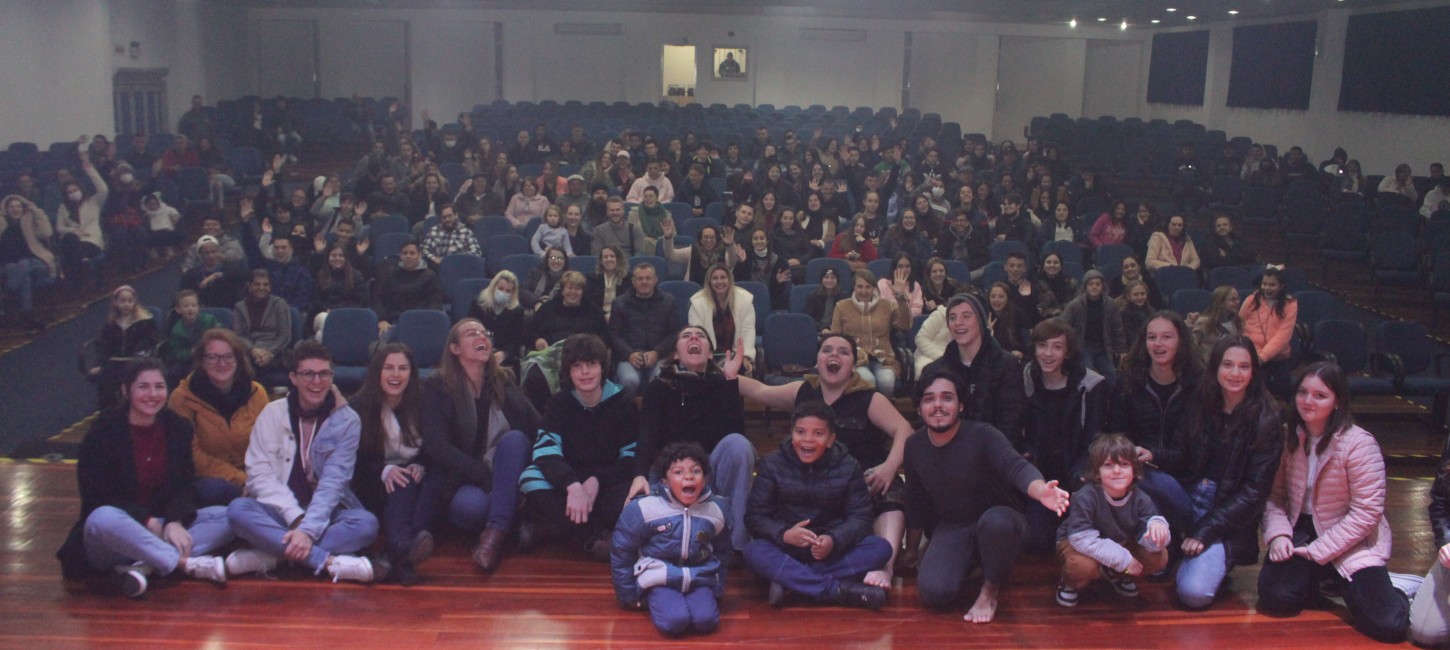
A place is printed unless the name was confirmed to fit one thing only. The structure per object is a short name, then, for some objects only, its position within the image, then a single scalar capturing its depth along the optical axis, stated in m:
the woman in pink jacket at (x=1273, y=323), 6.64
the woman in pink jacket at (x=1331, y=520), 3.84
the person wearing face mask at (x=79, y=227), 9.15
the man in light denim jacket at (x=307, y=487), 4.07
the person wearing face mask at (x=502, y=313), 6.64
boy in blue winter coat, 3.81
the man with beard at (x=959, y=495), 3.87
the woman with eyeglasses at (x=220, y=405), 4.43
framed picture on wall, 20.33
